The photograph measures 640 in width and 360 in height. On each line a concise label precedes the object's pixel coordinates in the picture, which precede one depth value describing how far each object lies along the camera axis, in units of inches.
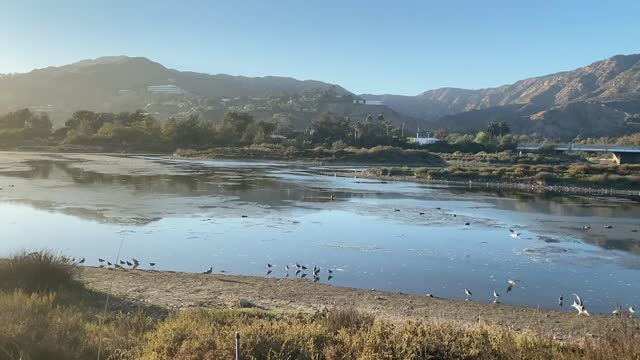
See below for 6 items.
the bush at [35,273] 439.1
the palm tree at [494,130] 6314.0
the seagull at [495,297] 581.6
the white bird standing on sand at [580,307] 535.4
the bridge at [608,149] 4186.0
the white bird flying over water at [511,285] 637.3
